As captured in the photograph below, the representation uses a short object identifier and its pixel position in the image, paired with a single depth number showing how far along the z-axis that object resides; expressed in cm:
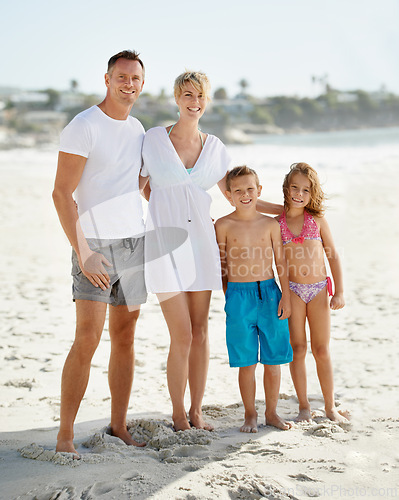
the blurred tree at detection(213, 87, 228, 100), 10131
